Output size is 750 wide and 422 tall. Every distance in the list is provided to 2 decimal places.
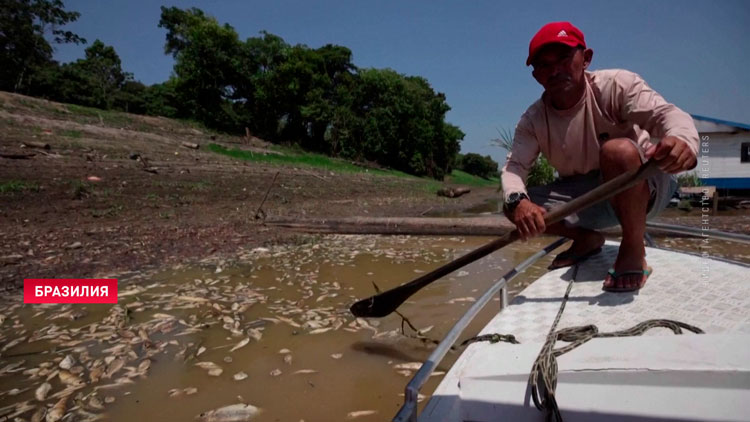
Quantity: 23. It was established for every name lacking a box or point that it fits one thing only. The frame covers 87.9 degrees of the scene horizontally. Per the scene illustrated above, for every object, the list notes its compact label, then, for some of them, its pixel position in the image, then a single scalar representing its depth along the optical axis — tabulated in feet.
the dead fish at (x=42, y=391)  7.77
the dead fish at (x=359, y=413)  7.16
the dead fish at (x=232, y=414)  7.13
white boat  3.59
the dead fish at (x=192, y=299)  12.95
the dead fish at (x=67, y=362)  8.88
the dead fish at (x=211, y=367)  8.71
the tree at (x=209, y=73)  98.99
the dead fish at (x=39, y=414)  7.13
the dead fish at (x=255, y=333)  10.47
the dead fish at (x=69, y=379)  8.27
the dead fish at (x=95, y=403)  7.49
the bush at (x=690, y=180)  48.55
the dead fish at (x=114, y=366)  8.58
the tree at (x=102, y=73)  98.58
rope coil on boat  3.98
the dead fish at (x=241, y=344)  9.85
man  7.09
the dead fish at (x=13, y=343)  9.71
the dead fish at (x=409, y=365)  8.85
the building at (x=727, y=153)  51.13
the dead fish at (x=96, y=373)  8.39
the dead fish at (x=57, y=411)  7.15
